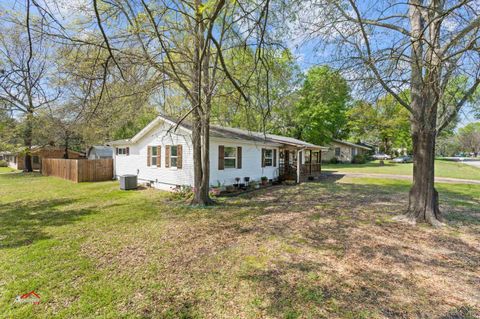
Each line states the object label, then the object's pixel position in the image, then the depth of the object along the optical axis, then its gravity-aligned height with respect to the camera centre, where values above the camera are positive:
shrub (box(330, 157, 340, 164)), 33.72 -0.26
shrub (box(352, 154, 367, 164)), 33.26 -0.12
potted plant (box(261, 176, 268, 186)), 13.67 -1.29
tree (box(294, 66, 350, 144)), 26.88 +4.99
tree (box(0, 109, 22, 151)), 10.33 +1.68
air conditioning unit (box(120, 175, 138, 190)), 11.65 -1.17
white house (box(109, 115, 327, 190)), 10.77 +0.08
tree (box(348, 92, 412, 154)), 32.58 +4.35
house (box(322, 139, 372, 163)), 34.00 +0.95
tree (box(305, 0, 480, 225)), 4.13 +1.82
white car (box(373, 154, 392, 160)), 42.74 +0.21
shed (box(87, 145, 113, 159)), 22.73 +0.72
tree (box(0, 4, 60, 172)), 3.33 +2.86
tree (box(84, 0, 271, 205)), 5.06 +3.01
